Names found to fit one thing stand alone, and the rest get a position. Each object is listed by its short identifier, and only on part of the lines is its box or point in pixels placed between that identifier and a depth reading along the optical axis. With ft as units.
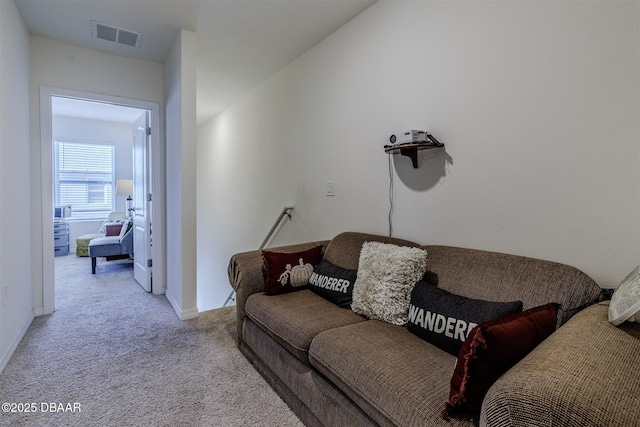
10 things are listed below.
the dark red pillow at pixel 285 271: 7.16
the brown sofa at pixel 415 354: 2.52
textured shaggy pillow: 5.60
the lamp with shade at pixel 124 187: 20.65
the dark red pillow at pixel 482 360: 3.14
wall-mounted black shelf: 6.37
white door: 11.84
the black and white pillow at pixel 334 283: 6.50
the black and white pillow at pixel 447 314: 4.39
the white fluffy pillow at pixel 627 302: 3.25
